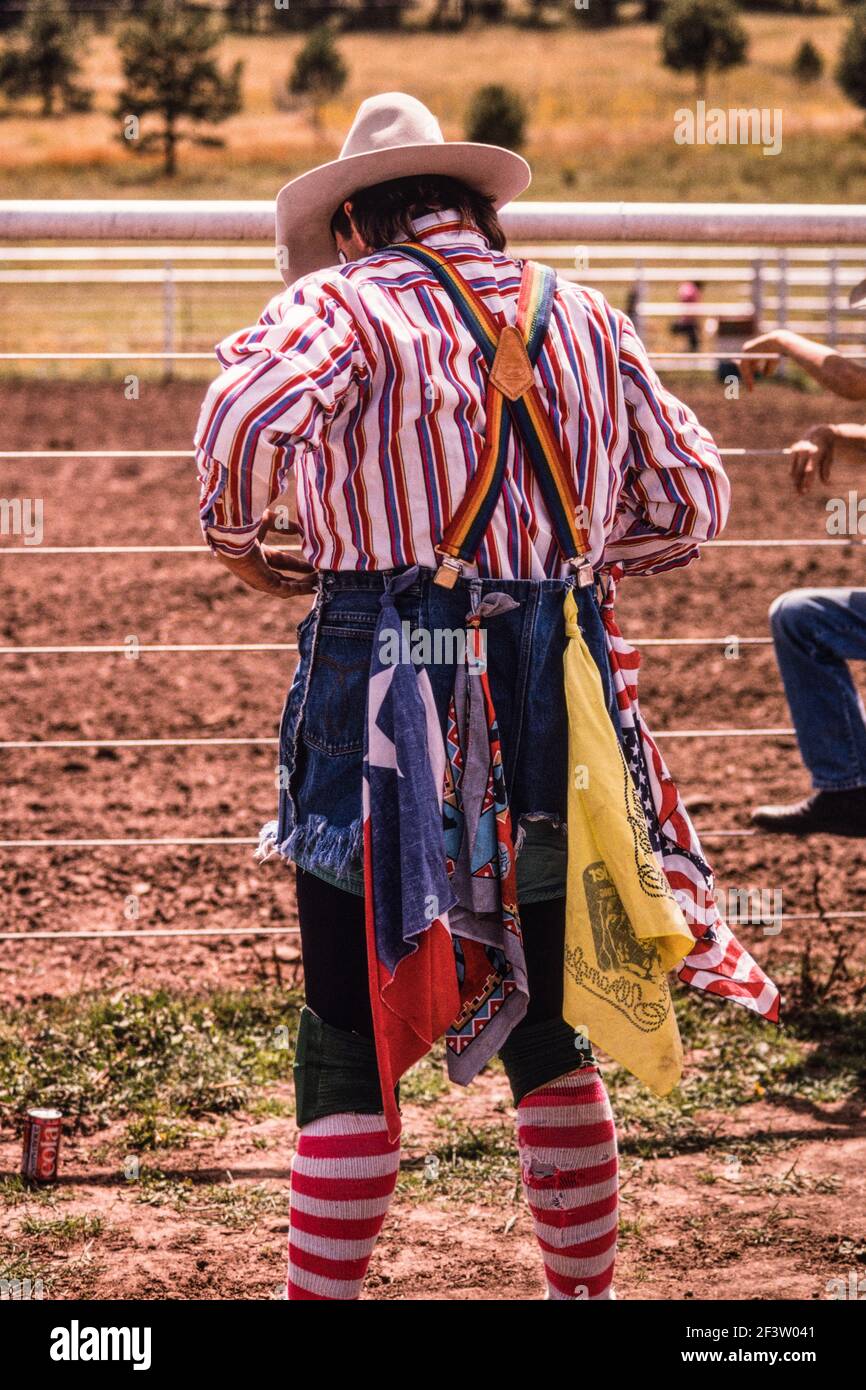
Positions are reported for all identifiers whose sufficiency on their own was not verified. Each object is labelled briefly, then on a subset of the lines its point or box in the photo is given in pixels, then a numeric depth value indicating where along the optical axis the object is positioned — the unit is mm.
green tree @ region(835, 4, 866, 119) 68375
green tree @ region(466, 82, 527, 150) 61031
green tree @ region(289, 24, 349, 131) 67188
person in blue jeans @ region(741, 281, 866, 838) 3568
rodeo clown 2086
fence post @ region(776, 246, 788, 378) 18438
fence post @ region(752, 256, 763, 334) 18641
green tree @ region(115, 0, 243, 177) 59375
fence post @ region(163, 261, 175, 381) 17641
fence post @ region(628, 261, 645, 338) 17458
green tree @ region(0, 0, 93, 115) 63812
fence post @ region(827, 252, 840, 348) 18266
